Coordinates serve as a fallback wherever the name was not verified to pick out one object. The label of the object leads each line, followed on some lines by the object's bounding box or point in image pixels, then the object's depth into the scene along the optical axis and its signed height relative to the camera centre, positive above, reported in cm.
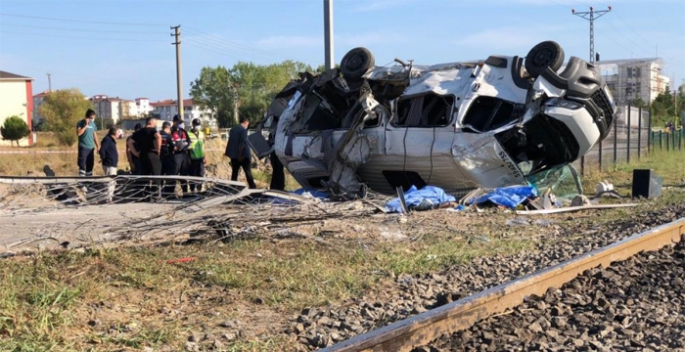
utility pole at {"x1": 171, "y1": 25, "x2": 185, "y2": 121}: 3671 +253
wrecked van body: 1153 -14
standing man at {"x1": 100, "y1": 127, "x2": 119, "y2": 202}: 1321 -53
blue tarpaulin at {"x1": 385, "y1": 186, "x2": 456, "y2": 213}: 1129 -123
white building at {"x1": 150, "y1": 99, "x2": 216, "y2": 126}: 15966 +280
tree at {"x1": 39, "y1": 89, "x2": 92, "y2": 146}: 6594 +122
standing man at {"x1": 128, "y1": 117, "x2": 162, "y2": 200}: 1262 -46
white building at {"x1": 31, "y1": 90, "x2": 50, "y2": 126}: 17088 +562
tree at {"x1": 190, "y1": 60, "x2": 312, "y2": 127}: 9719 +467
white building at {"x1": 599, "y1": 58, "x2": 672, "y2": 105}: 10082 +515
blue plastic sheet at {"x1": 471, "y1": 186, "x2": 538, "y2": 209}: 1154 -125
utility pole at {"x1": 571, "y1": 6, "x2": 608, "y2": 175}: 5049 +568
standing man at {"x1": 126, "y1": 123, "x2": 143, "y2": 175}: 1312 -66
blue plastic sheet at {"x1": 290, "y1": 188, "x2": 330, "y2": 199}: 1256 -129
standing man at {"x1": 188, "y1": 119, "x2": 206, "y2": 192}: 1370 -57
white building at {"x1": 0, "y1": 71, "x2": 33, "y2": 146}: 6631 +216
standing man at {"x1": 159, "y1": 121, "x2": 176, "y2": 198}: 1322 -57
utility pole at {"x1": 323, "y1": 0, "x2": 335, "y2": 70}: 1616 +198
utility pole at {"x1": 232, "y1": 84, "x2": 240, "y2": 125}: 8682 +246
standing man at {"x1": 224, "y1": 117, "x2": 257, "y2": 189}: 1423 -55
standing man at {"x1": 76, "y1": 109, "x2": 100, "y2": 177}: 1332 -35
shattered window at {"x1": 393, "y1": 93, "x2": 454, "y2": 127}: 1243 +8
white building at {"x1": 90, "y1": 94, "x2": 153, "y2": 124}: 16312 +330
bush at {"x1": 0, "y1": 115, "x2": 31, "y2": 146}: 5441 -58
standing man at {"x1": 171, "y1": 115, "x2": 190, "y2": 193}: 1338 -49
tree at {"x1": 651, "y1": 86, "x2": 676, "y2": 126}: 5932 +32
